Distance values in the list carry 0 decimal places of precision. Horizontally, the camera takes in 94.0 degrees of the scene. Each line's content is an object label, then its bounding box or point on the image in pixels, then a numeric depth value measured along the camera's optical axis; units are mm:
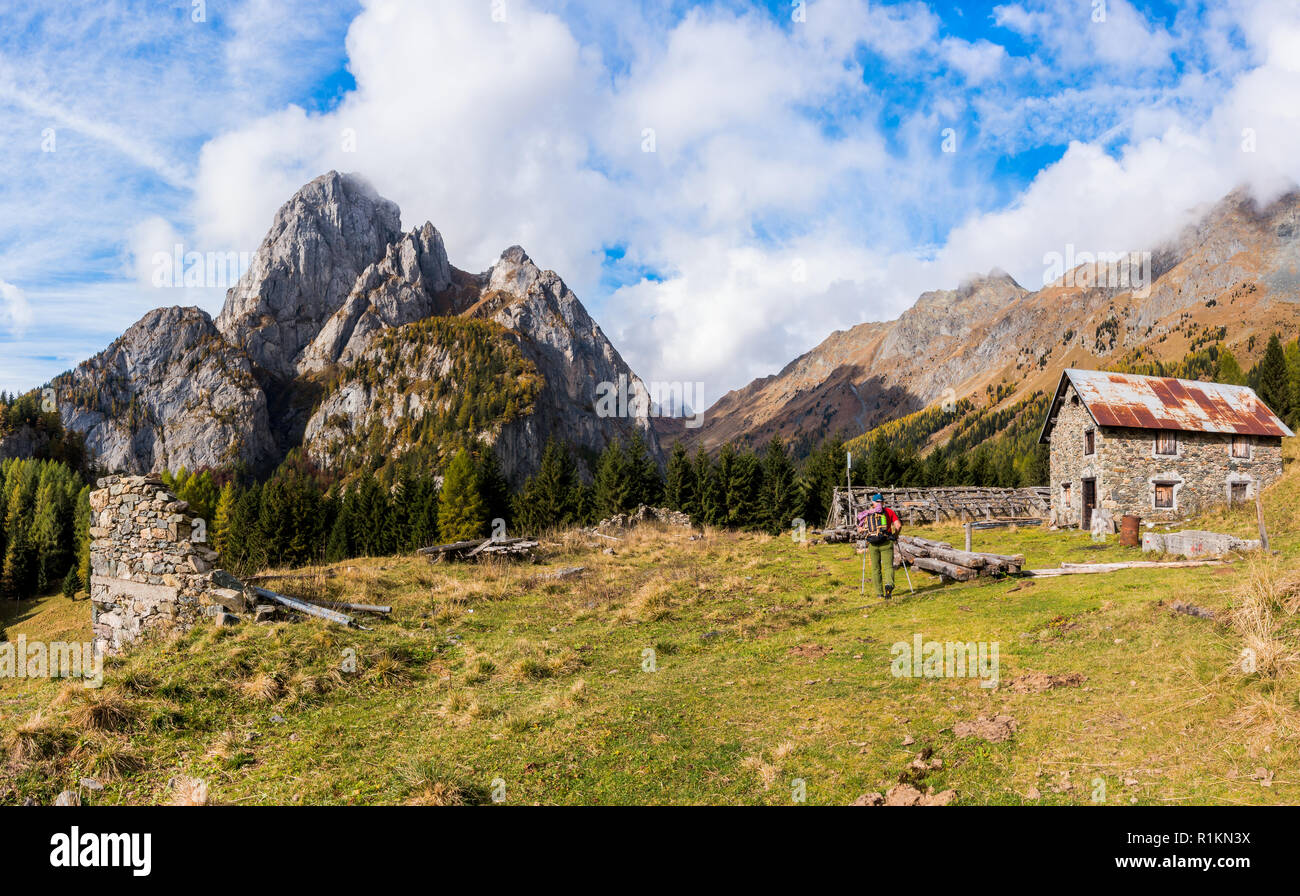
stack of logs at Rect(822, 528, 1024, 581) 18094
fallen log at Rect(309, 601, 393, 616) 16281
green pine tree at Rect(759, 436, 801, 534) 55438
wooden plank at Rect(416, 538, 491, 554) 27972
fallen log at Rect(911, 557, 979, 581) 18109
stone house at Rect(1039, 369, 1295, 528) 33594
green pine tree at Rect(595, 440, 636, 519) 55594
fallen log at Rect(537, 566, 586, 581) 22861
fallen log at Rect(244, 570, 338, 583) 19966
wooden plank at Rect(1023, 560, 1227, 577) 17656
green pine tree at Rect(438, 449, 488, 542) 56875
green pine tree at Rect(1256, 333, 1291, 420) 62094
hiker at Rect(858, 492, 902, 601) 15977
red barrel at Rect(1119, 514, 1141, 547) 24531
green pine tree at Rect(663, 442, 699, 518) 57709
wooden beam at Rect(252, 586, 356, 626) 14500
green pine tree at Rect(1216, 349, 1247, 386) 66812
